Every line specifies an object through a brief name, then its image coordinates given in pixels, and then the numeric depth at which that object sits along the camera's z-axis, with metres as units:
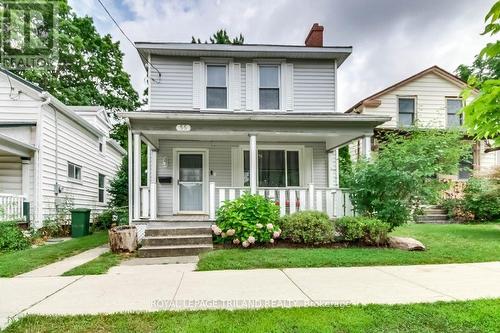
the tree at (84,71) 19.50
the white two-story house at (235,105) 9.97
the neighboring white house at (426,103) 14.98
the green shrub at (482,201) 12.01
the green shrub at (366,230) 7.08
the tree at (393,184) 7.16
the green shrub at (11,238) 7.44
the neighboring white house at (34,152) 9.16
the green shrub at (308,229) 7.11
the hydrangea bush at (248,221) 7.01
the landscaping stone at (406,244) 6.85
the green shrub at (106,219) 12.56
